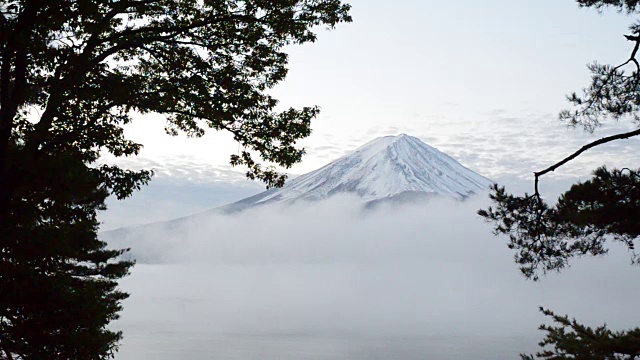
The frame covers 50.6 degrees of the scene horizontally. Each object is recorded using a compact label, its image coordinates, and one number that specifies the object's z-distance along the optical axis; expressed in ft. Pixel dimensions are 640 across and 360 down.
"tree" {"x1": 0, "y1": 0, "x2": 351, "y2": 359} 27.14
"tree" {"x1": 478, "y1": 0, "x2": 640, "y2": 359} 28.40
